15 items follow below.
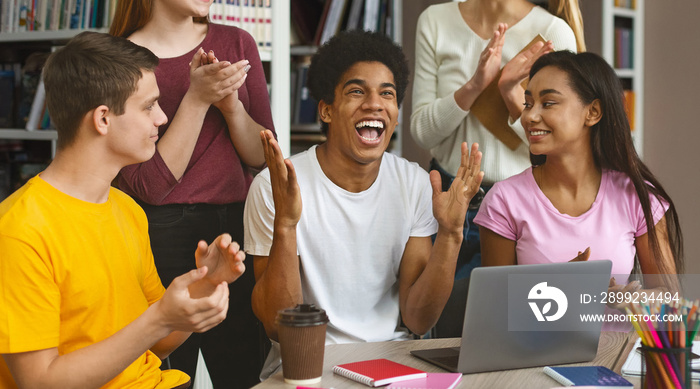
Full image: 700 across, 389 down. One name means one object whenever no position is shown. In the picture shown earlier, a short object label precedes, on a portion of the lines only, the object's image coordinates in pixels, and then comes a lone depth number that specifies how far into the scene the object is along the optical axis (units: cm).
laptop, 126
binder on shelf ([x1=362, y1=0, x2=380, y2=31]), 370
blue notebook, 122
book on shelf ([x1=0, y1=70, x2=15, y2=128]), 311
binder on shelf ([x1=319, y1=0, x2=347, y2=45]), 363
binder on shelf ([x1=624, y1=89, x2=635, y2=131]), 426
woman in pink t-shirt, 189
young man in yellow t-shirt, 122
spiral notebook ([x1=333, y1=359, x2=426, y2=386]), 123
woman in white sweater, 216
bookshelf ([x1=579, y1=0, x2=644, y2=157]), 419
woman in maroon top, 189
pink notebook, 121
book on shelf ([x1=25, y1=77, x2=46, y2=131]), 296
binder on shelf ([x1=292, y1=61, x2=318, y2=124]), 368
